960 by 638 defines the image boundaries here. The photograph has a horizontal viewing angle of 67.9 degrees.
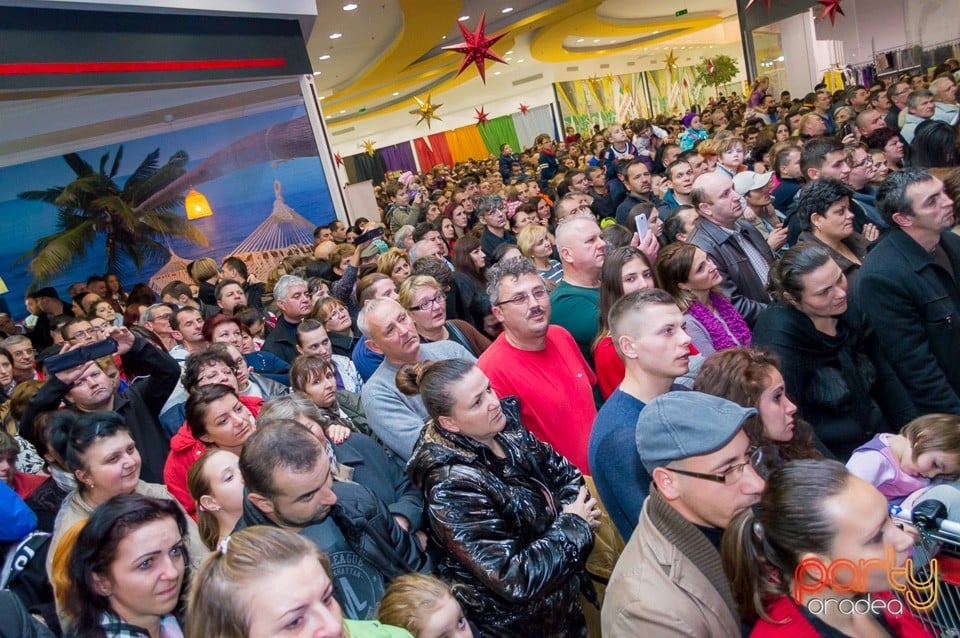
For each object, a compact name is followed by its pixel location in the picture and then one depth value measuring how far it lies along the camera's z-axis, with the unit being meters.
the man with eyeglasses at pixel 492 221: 6.01
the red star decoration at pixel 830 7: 11.64
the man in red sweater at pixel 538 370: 2.69
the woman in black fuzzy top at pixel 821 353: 2.61
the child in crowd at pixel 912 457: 2.08
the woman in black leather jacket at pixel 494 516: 1.91
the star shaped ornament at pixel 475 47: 10.20
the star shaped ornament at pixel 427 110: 20.20
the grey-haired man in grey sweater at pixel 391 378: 2.78
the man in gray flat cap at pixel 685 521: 1.48
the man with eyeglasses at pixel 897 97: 7.66
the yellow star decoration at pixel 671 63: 28.09
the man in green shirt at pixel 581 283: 3.34
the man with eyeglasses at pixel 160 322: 4.70
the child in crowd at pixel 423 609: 1.76
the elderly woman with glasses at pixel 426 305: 3.41
